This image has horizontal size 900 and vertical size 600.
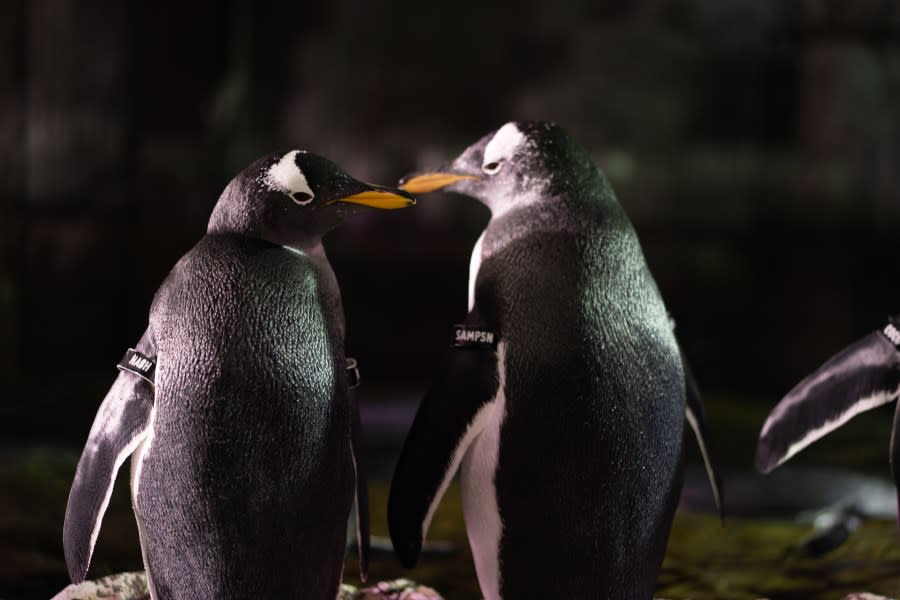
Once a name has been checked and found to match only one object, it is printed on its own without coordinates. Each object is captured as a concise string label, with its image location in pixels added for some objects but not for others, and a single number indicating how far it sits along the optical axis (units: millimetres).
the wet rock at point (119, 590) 3133
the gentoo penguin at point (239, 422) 3018
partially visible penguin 3231
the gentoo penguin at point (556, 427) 3095
